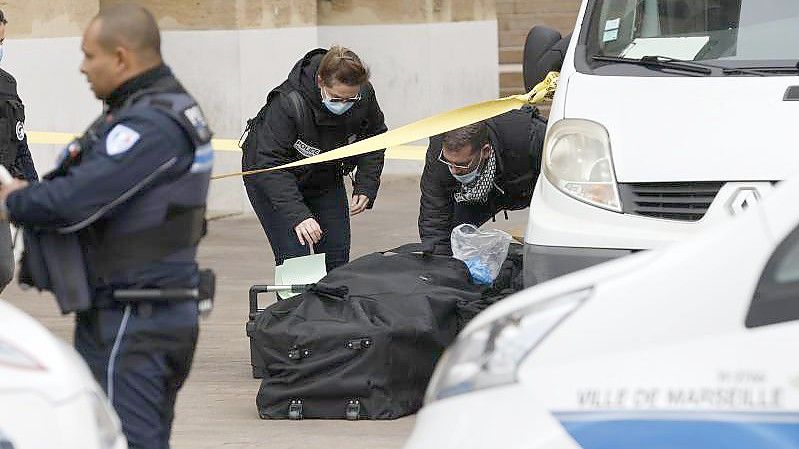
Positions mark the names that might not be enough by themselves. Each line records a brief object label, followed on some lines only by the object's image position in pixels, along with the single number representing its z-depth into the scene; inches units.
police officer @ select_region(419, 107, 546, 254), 563.8
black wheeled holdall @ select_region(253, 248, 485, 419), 500.4
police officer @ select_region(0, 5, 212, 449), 334.6
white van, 476.4
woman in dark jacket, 565.9
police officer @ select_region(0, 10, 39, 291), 599.5
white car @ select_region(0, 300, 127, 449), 297.3
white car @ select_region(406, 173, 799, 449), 260.2
